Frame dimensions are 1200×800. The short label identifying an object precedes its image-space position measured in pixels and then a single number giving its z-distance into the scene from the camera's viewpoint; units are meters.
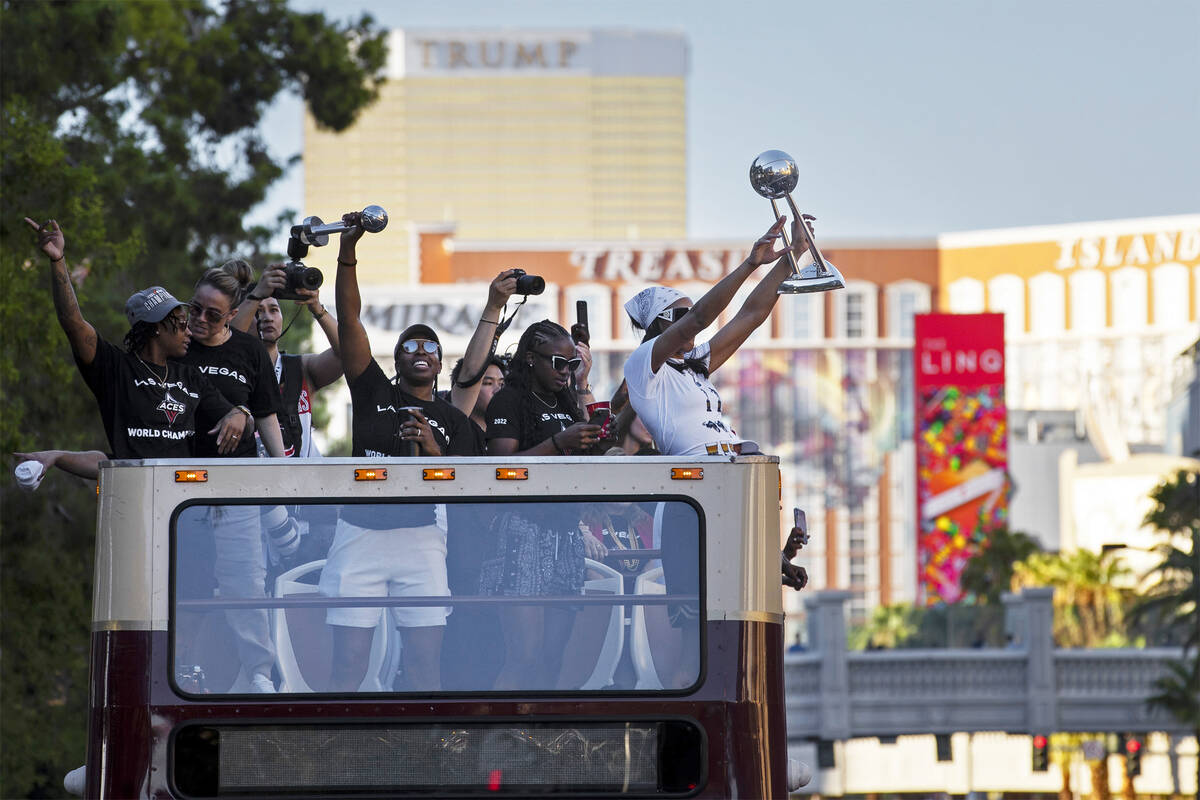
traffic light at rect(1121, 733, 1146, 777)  107.62
